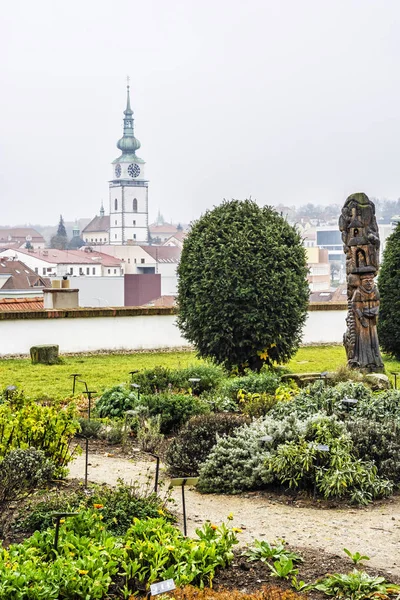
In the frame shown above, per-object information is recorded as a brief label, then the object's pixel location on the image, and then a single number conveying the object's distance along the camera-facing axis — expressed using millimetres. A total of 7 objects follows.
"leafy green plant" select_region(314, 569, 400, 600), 5332
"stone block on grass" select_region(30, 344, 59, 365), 18156
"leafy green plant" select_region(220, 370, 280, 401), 12508
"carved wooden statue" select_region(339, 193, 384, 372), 15297
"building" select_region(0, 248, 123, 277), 102562
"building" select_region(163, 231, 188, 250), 173375
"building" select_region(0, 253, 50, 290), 61906
